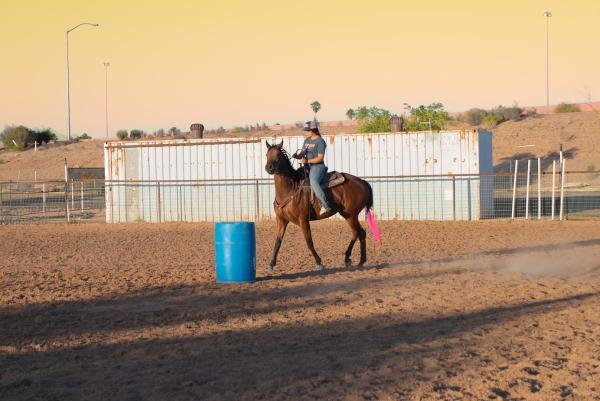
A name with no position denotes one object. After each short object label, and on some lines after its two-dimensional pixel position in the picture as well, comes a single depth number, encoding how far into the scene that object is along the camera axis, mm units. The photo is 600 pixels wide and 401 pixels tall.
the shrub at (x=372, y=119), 51219
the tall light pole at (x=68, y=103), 57638
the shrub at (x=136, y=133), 91338
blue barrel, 13391
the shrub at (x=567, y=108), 86125
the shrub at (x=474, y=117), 86938
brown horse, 14539
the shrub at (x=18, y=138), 92750
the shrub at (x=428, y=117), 47094
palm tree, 87188
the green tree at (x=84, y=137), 110031
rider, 14734
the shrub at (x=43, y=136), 94938
